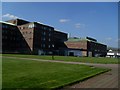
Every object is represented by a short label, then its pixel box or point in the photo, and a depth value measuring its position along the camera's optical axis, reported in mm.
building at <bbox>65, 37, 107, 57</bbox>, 60531
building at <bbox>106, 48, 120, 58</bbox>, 79976
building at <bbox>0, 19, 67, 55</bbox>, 48782
